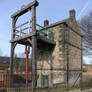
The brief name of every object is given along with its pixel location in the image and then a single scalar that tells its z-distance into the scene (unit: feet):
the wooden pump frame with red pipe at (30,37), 28.66
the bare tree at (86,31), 69.77
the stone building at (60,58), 40.60
